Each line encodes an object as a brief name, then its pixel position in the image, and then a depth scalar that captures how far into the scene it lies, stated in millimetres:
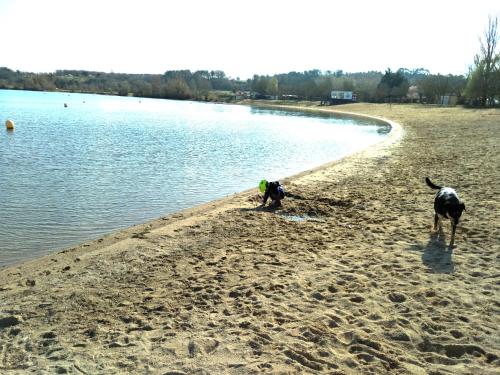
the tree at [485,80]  57719
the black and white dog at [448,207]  7695
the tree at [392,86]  97375
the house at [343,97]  111750
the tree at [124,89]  168250
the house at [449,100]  71350
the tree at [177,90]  154375
